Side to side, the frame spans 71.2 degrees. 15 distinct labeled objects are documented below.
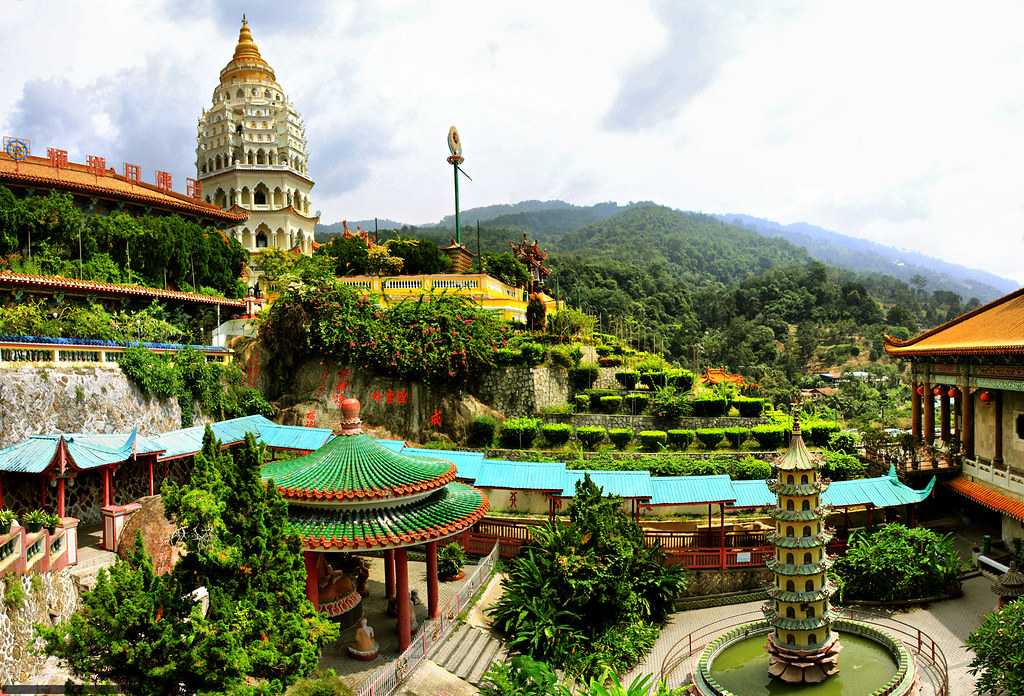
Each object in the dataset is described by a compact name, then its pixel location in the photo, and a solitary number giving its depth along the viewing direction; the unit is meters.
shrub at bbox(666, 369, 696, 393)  27.45
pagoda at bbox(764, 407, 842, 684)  12.58
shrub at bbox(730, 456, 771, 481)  21.38
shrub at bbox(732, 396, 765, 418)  25.55
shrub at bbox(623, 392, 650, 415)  26.02
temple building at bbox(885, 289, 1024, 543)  18.80
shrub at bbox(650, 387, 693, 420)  24.89
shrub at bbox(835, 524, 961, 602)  16.11
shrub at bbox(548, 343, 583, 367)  26.78
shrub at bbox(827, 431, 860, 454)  23.67
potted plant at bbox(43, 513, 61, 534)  14.16
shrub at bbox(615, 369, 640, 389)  27.16
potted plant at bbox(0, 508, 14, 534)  12.02
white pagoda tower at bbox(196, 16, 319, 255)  47.06
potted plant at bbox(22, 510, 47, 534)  14.14
